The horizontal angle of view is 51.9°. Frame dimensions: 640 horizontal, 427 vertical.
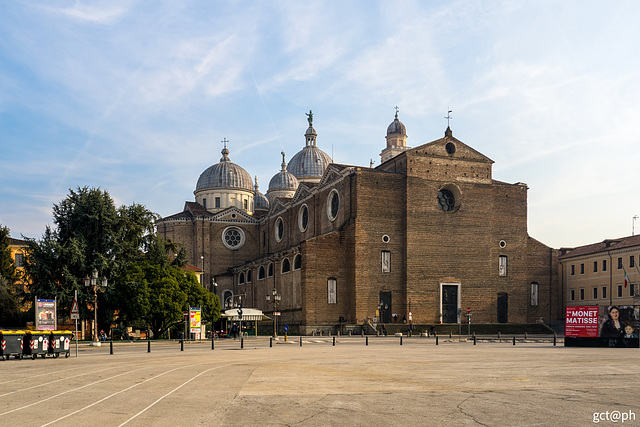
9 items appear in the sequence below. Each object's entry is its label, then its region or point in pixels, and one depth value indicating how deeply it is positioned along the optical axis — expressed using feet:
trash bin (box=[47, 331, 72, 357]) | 95.45
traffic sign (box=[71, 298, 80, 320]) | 103.26
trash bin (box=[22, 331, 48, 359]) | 92.43
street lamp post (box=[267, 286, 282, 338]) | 226.73
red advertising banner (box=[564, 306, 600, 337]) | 124.47
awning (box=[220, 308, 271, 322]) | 181.47
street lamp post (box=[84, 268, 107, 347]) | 123.44
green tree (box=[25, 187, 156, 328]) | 159.33
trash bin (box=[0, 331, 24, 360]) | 88.33
